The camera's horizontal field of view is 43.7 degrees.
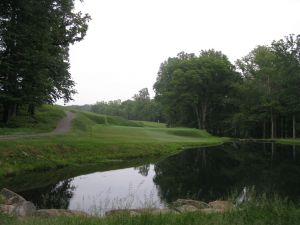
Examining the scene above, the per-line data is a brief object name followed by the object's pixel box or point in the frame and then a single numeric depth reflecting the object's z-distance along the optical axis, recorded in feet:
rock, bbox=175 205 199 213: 38.22
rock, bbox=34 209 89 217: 37.46
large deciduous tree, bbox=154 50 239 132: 272.92
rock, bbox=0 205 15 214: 34.44
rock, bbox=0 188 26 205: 43.15
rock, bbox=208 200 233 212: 42.55
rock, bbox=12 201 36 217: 37.00
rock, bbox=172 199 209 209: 44.21
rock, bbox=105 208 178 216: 35.59
